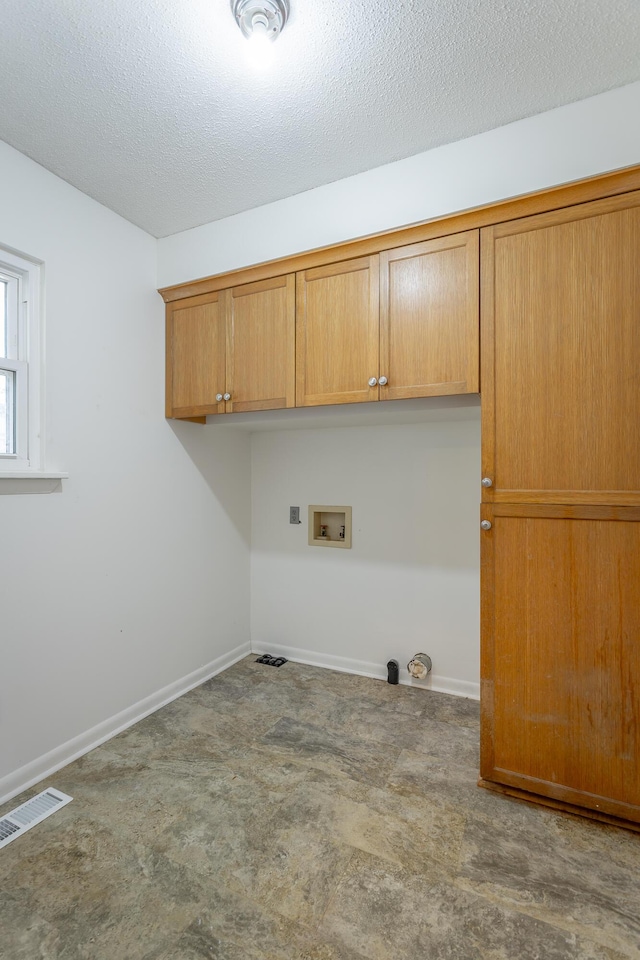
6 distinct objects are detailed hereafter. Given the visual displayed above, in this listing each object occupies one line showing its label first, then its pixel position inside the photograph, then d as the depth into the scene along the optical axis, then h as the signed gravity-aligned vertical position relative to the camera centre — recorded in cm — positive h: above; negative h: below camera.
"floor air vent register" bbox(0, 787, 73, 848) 155 -117
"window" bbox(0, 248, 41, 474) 186 +49
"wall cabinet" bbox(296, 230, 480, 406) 179 +67
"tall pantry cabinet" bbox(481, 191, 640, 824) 153 -8
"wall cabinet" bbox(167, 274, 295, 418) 218 +68
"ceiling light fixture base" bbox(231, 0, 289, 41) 124 +129
